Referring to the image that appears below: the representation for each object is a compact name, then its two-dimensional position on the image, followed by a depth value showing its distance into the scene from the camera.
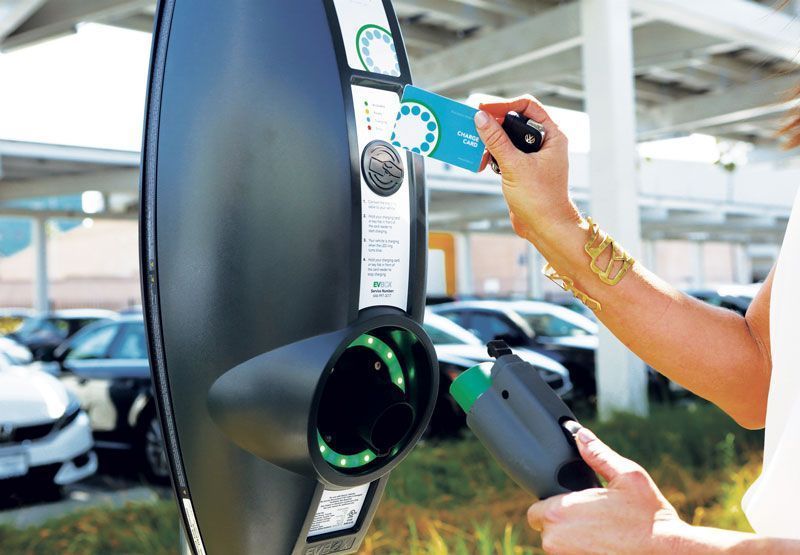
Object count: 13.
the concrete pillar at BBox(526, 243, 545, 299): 37.25
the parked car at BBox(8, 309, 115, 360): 17.08
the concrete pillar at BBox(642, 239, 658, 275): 43.50
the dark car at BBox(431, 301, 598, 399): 10.56
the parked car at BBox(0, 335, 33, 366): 10.79
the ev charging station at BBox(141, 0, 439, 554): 1.19
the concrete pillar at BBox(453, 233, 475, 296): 37.06
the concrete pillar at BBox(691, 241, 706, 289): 47.31
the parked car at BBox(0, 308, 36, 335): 28.99
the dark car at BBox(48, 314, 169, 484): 7.77
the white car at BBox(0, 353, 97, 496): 6.64
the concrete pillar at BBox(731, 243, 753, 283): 51.91
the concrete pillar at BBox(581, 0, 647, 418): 8.81
